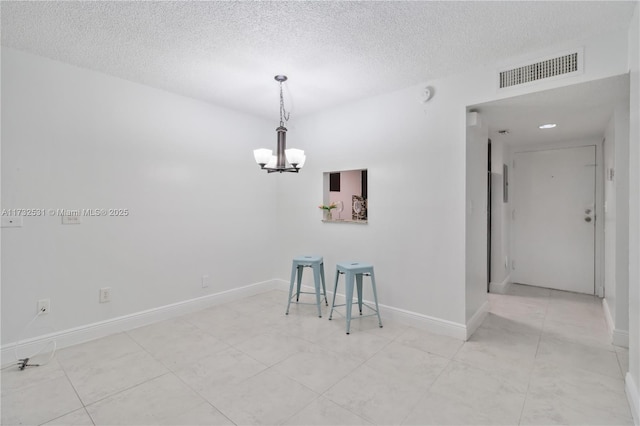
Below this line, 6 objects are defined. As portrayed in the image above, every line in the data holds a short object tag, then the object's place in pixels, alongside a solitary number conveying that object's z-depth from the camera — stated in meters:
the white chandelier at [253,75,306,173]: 2.61
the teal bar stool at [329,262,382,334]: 2.88
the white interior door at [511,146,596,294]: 4.04
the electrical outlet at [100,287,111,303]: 2.76
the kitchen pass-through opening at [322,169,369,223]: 4.45
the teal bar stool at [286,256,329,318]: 3.30
